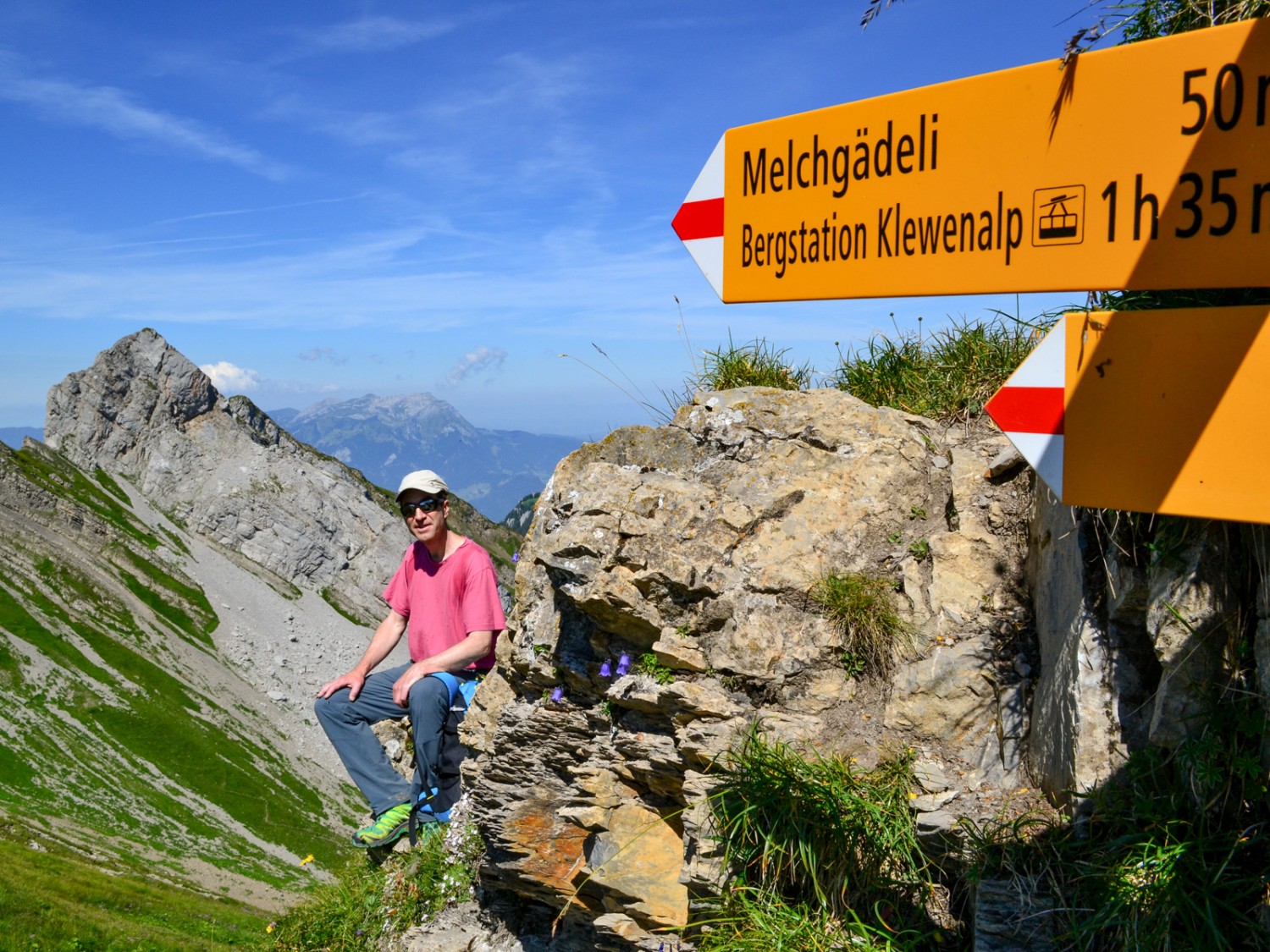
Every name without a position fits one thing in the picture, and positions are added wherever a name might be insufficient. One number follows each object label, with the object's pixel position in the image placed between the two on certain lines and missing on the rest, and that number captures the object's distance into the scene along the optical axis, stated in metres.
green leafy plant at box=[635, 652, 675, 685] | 5.34
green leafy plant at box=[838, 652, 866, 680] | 5.11
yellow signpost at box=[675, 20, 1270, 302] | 2.60
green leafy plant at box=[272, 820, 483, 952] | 7.14
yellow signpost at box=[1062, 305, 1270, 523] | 2.61
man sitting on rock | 7.06
